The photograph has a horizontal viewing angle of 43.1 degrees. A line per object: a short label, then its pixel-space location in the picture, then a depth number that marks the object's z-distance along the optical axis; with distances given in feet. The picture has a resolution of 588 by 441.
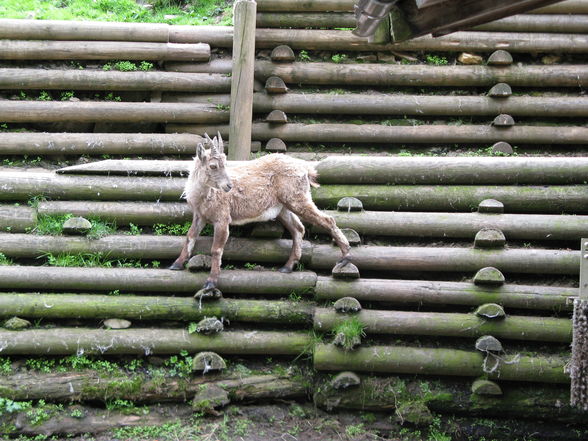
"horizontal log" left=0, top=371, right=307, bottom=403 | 27.45
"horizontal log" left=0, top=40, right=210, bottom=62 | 36.11
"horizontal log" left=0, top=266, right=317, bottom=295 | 29.66
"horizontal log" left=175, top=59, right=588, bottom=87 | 36.96
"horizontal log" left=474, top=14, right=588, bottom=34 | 38.06
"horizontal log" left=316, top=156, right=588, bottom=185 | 32.50
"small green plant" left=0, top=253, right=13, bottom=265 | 30.53
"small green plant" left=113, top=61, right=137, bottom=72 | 36.70
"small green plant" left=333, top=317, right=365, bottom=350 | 28.37
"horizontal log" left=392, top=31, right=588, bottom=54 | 37.86
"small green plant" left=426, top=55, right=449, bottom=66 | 38.11
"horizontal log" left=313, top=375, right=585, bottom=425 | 28.40
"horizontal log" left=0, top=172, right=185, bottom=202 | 32.04
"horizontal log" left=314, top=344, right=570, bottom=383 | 28.37
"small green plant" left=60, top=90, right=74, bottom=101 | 36.45
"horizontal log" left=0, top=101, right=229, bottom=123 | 35.50
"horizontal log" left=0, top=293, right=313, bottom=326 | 28.91
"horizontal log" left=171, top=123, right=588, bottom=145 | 36.06
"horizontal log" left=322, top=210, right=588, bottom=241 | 31.07
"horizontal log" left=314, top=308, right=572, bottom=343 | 28.89
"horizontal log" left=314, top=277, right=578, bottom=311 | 29.50
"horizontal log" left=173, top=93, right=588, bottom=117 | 36.42
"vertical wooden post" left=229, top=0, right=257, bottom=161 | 34.68
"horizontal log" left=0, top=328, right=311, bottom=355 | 28.17
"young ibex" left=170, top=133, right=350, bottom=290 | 29.25
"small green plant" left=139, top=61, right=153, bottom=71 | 36.94
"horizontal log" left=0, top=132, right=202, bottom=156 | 34.83
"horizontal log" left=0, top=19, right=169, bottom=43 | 36.27
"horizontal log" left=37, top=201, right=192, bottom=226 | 31.55
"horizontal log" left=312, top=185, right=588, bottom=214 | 31.99
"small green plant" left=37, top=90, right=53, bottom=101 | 36.29
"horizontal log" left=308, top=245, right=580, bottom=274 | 30.27
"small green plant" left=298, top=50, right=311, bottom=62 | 37.70
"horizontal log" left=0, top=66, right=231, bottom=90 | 35.86
